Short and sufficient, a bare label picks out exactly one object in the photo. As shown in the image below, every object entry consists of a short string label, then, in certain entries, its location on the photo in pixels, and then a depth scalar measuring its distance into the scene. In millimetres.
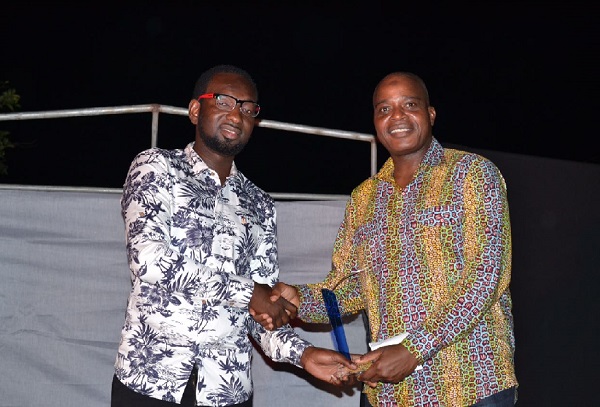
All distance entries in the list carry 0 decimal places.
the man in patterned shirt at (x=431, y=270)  2582
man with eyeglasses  2705
